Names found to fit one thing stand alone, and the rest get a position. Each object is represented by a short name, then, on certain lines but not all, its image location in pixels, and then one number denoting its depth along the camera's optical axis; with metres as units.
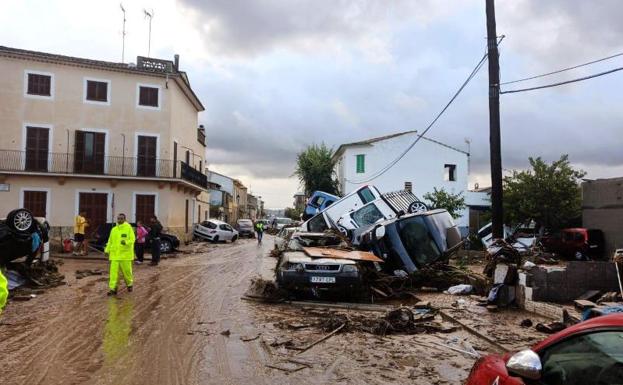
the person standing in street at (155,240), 18.52
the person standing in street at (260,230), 37.11
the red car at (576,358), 2.58
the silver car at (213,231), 37.41
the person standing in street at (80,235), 21.61
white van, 17.86
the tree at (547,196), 31.64
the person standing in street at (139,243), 18.62
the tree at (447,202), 29.48
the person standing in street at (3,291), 4.18
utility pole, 11.08
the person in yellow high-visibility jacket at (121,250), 10.91
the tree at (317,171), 46.84
